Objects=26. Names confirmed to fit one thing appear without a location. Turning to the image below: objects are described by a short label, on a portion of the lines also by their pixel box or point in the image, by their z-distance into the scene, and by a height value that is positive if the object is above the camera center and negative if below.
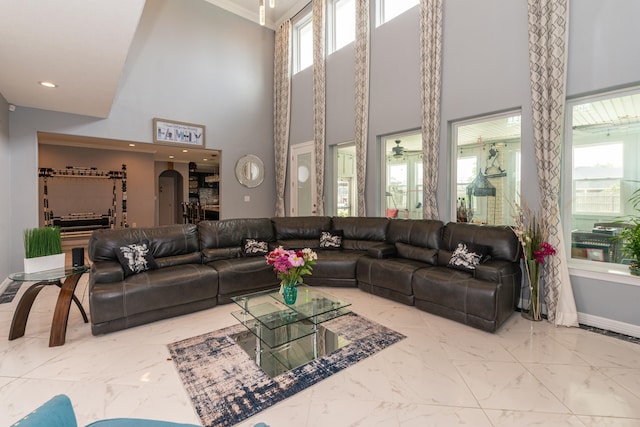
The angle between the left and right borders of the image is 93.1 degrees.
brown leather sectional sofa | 2.93 -0.71
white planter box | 2.72 -0.52
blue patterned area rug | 1.91 -1.23
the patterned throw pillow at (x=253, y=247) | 4.17 -0.57
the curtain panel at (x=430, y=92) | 4.17 +1.63
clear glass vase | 3.20 -0.87
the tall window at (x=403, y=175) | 4.79 +0.52
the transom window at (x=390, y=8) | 4.68 +3.18
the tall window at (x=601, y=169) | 2.99 +0.39
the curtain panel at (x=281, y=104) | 6.72 +2.34
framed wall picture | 5.51 +1.42
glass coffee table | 2.42 -1.06
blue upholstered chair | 0.86 -0.63
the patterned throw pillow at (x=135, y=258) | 3.25 -0.57
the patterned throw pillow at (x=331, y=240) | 4.74 -0.52
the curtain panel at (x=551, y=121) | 3.09 +0.91
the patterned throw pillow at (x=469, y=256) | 3.32 -0.55
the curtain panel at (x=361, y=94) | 5.14 +1.96
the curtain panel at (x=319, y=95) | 5.93 +2.23
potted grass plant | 2.74 -0.40
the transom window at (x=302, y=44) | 6.54 +3.60
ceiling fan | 5.04 +0.96
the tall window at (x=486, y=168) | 3.76 +0.52
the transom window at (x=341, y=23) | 5.67 +3.55
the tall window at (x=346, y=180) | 5.84 +0.53
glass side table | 2.64 -0.84
